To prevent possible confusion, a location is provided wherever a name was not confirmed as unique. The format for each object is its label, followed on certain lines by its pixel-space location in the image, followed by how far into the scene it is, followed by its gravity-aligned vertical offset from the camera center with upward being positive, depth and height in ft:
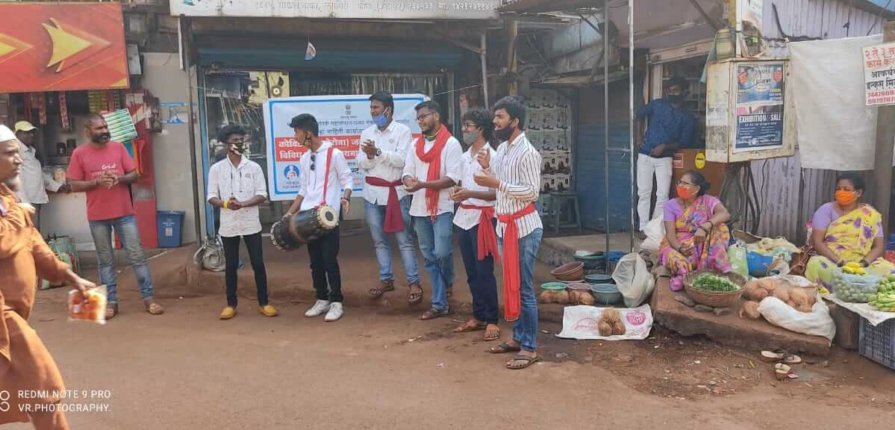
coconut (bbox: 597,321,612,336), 17.08 -4.42
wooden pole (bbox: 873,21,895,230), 18.78 -0.43
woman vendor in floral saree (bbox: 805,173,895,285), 18.26 -2.41
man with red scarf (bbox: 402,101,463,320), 18.11 -0.63
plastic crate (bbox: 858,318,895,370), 14.62 -4.37
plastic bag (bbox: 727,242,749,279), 18.63 -3.06
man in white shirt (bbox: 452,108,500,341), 16.46 -1.81
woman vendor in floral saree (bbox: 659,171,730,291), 18.03 -2.21
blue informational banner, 24.22 +1.24
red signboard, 23.48 +4.32
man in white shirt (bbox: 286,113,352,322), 19.04 -0.72
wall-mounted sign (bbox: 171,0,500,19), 22.13 +5.13
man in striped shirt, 14.82 -1.24
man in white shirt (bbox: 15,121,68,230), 24.76 -0.19
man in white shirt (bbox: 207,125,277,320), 19.10 -0.81
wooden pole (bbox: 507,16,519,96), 26.48 +4.02
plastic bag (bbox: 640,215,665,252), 20.62 -2.55
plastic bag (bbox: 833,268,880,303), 15.53 -3.29
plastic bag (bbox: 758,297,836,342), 15.75 -4.02
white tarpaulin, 19.53 +1.22
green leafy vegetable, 16.67 -3.32
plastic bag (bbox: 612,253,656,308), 18.20 -3.51
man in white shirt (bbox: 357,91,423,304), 19.27 -0.67
